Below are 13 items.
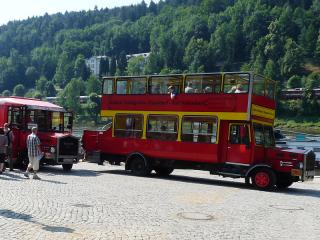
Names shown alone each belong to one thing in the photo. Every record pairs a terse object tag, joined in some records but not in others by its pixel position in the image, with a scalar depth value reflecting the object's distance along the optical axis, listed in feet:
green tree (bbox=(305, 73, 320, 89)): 457.27
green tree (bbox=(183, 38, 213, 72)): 583.58
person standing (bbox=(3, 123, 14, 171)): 65.92
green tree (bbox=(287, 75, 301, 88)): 484.33
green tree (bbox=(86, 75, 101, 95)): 625.41
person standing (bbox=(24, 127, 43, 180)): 58.85
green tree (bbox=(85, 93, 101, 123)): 449.68
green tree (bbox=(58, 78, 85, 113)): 586.45
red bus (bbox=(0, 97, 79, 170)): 70.44
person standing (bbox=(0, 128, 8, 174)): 62.49
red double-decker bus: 61.26
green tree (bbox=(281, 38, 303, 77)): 518.78
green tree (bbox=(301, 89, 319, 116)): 419.33
